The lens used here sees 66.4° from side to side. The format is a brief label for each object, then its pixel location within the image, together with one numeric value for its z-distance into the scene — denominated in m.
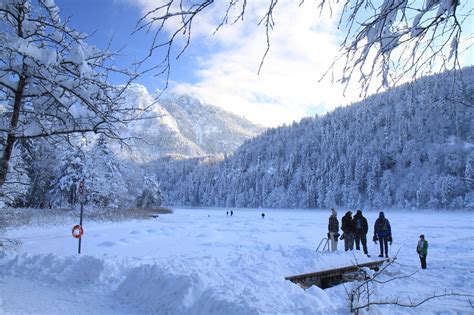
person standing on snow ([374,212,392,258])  13.38
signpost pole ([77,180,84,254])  12.01
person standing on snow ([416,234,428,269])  11.49
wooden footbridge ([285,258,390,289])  9.06
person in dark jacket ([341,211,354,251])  13.70
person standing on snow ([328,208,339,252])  13.23
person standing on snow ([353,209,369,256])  13.67
